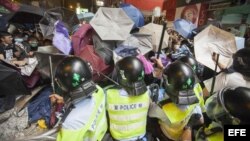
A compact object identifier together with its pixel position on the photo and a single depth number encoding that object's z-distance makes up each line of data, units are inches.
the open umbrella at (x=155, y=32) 139.8
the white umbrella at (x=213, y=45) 134.2
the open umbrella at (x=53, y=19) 168.5
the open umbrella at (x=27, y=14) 214.8
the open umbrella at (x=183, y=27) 179.2
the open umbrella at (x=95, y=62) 120.1
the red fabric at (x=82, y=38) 128.3
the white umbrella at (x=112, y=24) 124.0
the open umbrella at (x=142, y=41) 133.6
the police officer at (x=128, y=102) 82.4
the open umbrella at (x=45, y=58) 113.9
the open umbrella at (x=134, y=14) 150.8
